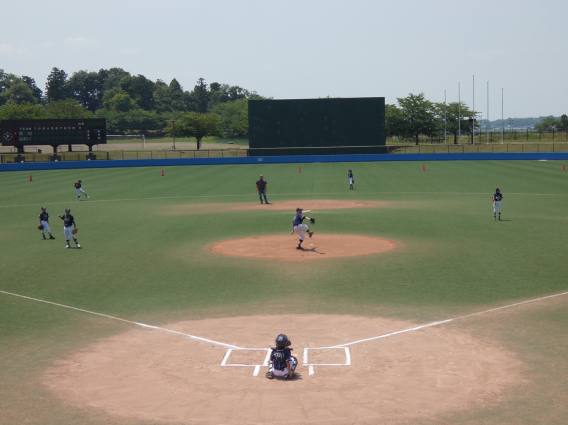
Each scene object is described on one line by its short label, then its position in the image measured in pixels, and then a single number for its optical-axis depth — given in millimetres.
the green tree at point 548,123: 164000
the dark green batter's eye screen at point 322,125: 89562
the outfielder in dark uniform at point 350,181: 48344
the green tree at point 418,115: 120000
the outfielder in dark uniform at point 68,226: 25275
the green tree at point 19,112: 137000
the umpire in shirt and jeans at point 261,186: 39862
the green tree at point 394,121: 120625
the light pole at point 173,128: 126644
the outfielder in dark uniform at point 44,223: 27556
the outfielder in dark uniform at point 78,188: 43556
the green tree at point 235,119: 156875
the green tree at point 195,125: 128875
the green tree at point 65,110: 149125
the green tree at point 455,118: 122438
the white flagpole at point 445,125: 115600
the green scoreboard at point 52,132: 84312
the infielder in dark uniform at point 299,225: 23578
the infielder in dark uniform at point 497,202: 30859
